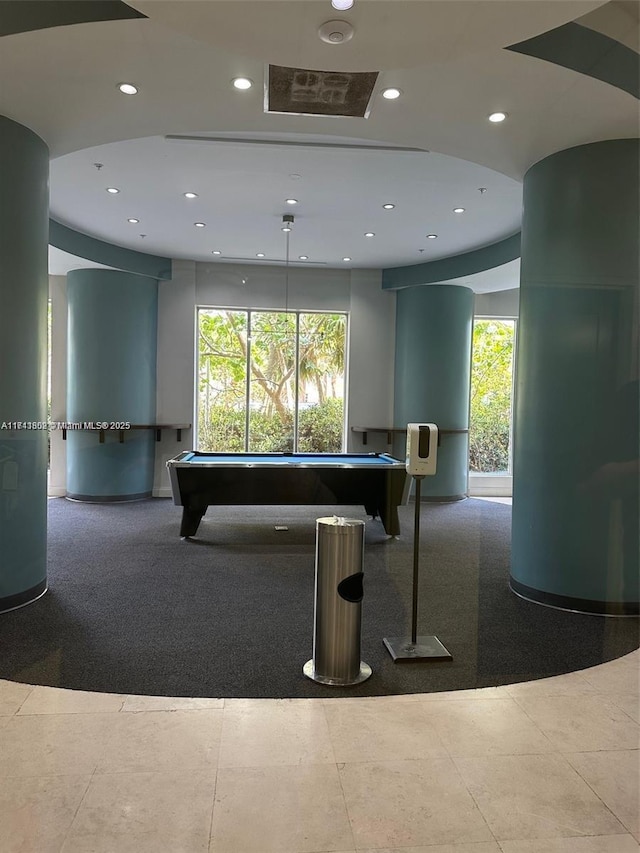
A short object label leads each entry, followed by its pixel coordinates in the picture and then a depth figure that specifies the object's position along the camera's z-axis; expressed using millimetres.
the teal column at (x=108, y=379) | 7586
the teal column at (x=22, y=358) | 3691
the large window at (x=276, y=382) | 4704
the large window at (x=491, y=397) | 4410
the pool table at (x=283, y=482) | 5137
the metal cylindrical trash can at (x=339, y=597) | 2885
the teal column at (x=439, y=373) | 4355
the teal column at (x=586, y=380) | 3916
